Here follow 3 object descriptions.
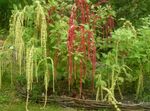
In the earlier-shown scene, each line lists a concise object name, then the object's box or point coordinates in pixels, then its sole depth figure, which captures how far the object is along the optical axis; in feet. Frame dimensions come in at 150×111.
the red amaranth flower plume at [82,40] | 15.25
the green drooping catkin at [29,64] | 14.93
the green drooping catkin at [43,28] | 15.35
